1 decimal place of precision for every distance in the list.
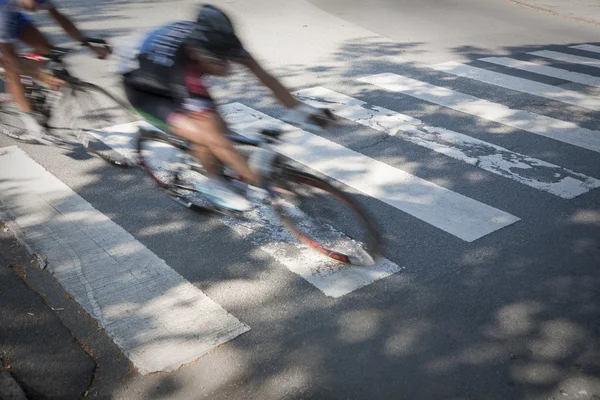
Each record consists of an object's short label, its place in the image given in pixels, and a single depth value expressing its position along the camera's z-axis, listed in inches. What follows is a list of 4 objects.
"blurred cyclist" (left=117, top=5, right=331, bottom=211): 151.9
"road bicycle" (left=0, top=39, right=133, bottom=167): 239.9
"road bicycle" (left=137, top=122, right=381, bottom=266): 166.4
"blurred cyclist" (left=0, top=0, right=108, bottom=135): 218.5
